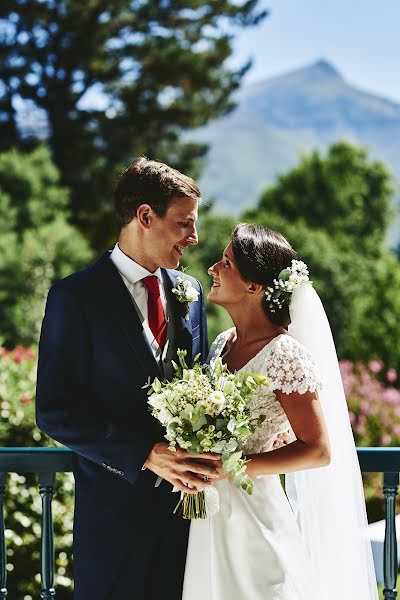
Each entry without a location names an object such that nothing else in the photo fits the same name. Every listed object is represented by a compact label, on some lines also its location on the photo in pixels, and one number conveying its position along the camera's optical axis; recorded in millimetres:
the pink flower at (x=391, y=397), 9086
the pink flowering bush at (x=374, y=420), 8055
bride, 2418
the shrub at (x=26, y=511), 4254
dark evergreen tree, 19219
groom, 2426
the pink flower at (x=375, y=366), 9984
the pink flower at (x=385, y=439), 8781
